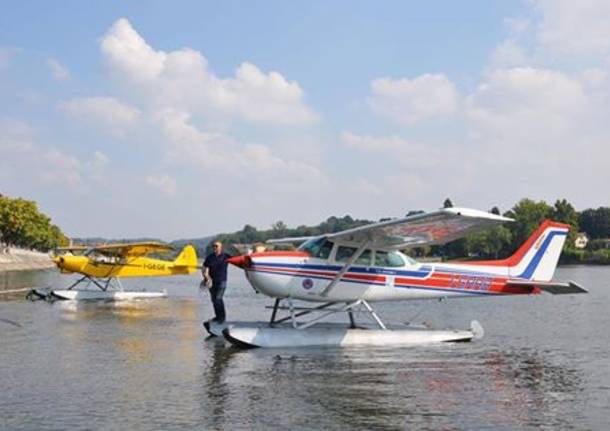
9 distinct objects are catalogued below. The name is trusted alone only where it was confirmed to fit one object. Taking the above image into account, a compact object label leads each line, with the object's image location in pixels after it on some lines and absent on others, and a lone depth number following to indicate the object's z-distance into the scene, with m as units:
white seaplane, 12.03
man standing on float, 13.06
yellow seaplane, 24.33
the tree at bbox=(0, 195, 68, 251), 87.31
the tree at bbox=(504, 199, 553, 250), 101.62
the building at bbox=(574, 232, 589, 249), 130.46
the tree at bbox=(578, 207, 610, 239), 149.25
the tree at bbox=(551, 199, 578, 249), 111.88
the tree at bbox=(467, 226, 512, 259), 95.62
